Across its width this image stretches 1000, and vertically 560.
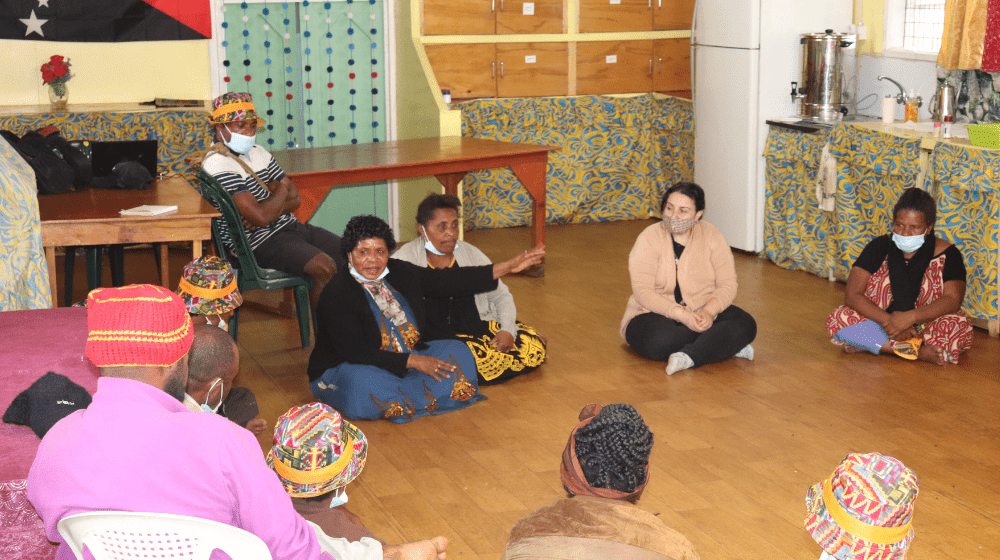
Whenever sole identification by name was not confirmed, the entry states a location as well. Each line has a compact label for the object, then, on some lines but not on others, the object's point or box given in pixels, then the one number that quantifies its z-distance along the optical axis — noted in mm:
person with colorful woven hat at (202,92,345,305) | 4504
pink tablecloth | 2105
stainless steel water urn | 5977
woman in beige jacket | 4414
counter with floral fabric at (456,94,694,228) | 7391
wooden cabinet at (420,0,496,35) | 6996
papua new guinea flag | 6379
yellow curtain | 5102
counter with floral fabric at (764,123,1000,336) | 4695
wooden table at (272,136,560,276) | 5090
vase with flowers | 6359
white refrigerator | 6137
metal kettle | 5375
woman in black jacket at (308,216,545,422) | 3730
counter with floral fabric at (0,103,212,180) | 6133
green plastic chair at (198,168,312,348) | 4417
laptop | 4582
